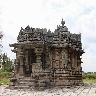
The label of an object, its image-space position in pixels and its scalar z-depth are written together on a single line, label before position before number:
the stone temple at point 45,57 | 9.12
